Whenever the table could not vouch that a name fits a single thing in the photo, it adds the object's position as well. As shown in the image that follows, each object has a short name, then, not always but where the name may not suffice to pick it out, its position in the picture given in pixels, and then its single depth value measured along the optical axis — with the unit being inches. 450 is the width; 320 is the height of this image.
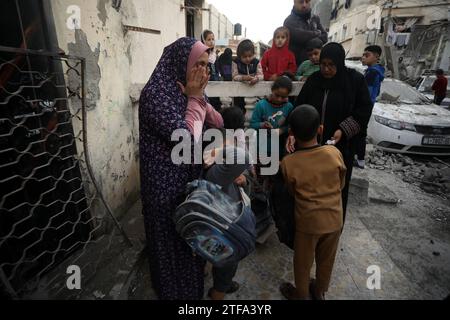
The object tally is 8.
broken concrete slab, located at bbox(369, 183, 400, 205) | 138.3
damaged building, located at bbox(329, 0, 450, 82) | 628.7
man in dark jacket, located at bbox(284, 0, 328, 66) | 136.6
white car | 199.0
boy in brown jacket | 65.2
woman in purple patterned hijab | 54.6
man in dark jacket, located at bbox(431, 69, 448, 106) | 337.1
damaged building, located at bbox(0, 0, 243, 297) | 59.6
